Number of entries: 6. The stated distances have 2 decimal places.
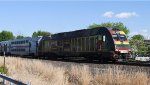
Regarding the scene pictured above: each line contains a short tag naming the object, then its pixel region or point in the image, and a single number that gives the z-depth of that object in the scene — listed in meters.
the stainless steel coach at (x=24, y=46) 36.44
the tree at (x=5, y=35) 115.14
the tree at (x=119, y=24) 89.33
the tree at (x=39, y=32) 99.19
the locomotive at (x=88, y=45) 22.15
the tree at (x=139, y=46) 45.68
